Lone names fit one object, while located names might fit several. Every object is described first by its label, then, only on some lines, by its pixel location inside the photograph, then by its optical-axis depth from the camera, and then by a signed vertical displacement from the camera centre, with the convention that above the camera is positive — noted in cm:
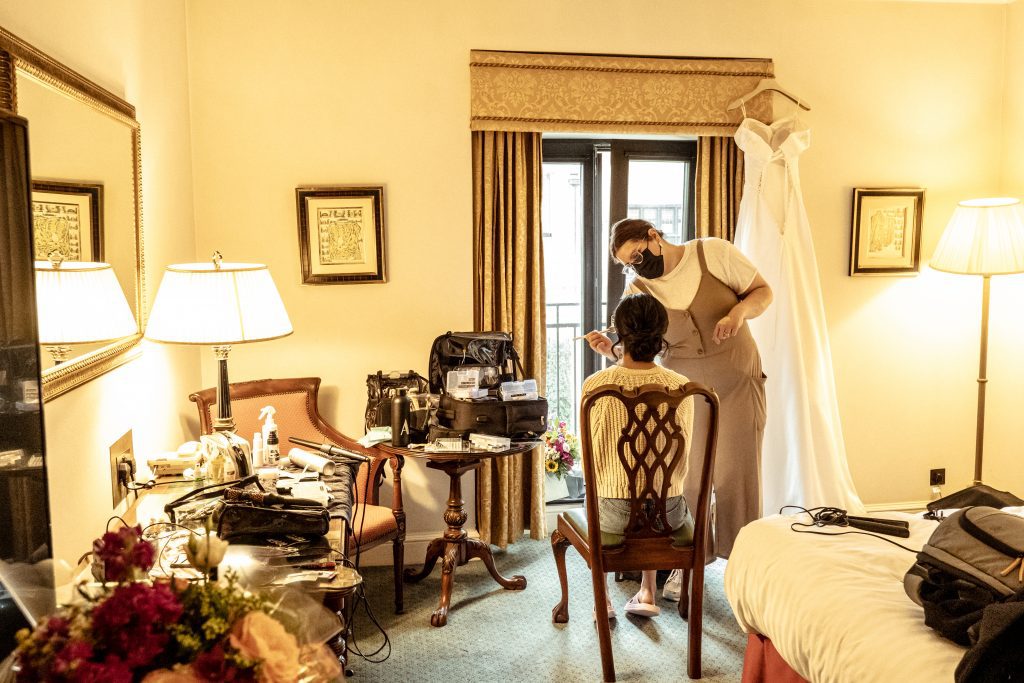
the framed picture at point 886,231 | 430 +26
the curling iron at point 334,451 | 274 -54
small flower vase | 448 -107
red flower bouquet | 84 -36
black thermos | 330 -53
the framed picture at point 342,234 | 383 +23
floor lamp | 394 +19
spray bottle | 254 -47
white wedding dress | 399 -21
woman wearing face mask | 345 -23
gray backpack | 168 -58
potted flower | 436 -86
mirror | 179 +27
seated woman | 278 -34
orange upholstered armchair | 325 -60
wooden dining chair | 268 -72
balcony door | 431 +37
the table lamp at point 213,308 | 239 -6
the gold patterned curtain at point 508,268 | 399 +8
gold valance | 390 +89
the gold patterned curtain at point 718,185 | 418 +48
